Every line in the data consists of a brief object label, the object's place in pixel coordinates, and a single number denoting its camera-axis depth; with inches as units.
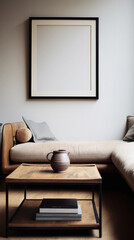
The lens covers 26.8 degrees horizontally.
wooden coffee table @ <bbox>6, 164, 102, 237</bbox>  70.5
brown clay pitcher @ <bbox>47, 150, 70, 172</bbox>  77.5
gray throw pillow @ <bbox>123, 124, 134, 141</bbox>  135.3
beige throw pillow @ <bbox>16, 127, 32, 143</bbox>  127.8
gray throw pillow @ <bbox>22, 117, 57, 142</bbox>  133.7
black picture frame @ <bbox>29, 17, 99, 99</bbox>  151.9
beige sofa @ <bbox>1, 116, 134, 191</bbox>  115.0
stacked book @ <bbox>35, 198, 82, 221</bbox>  72.9
